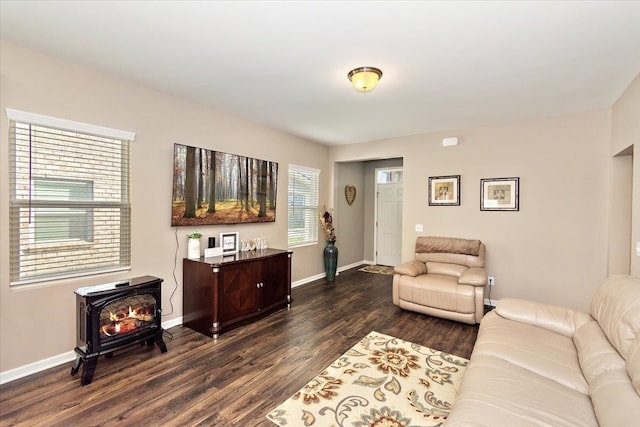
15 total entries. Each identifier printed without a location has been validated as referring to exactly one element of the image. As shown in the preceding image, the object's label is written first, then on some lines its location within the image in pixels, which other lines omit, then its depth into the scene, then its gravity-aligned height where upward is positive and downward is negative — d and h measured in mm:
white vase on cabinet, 3504 -462
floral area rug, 1960 -1358
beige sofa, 1326 -897
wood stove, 2363 -944
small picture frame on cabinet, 3849 -423
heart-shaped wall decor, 6488 +405
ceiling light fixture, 2600 +1188
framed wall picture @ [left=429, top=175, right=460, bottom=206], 4625 +350
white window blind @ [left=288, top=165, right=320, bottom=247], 5164 +107
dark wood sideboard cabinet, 3195 -930
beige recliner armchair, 3480 -865
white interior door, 6828 -281
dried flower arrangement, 5723 -266
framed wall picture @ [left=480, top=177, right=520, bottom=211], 4184 +273
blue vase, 5637 -944
